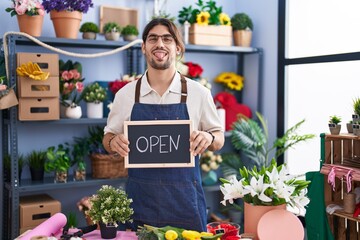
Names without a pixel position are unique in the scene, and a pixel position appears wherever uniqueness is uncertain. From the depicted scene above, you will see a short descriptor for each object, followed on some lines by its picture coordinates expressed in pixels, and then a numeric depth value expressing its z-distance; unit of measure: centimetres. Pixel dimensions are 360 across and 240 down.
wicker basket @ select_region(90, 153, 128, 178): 362
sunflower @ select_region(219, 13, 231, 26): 414
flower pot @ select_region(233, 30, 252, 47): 421
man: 212
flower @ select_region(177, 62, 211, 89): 397
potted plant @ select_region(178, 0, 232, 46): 400
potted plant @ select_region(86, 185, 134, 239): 180
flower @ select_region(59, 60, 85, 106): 349
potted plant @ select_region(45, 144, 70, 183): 349
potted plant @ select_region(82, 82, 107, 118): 360
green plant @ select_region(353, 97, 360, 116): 295
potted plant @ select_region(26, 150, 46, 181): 354
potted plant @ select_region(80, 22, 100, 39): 363
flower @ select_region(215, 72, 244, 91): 431
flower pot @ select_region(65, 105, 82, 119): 352
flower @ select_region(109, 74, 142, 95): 367
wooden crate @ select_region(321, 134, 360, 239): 313
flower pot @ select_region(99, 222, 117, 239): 182
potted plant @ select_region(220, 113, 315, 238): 174
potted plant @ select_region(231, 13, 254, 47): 420
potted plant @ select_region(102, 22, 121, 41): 371
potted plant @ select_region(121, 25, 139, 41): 376
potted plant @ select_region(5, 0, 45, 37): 329
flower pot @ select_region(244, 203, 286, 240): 176
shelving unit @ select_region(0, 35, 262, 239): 329
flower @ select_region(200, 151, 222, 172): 400
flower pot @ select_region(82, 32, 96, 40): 364
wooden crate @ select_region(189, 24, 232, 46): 400
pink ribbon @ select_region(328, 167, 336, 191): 293
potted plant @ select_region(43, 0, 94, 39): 344
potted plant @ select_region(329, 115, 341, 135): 304
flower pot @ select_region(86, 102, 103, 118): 362
